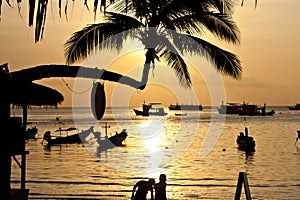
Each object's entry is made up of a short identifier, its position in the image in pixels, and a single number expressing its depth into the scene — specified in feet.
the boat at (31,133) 261.95
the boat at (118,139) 216.13
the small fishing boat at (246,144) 184.75
